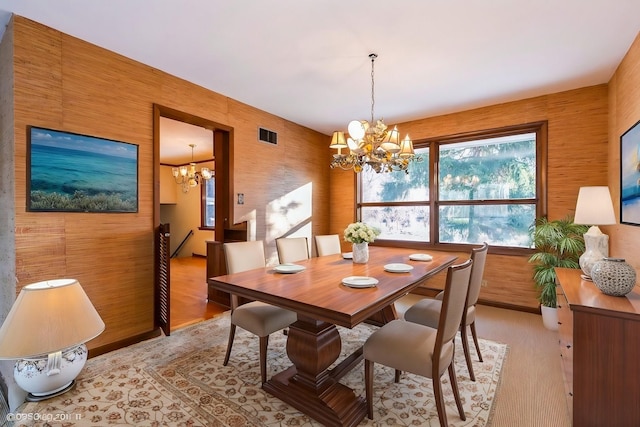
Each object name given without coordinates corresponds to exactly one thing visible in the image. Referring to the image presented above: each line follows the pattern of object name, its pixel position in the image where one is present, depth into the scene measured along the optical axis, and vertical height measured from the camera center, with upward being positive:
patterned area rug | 1.82 -1.28
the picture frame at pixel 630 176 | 2.31 +0.29
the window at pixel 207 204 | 7.79 +0.23
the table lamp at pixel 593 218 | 2.37 -0.06
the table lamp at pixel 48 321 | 1.37 -0.54
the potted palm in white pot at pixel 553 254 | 3.17 -0.50
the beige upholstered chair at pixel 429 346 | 1.62 -0.80
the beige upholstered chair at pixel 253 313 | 2.17 -0.79
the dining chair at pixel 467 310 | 2.18 -0.80
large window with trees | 3.92 +0.30
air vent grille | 4.32 +1.16
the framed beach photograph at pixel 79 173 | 2.36 +0.36
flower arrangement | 2.73 -0.20
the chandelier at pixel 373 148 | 2.68 +0.61
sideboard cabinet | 1.57 -0.84
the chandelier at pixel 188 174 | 6.40 +0.87
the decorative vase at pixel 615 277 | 1.80 -0.42
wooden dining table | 1.58 -0.52
